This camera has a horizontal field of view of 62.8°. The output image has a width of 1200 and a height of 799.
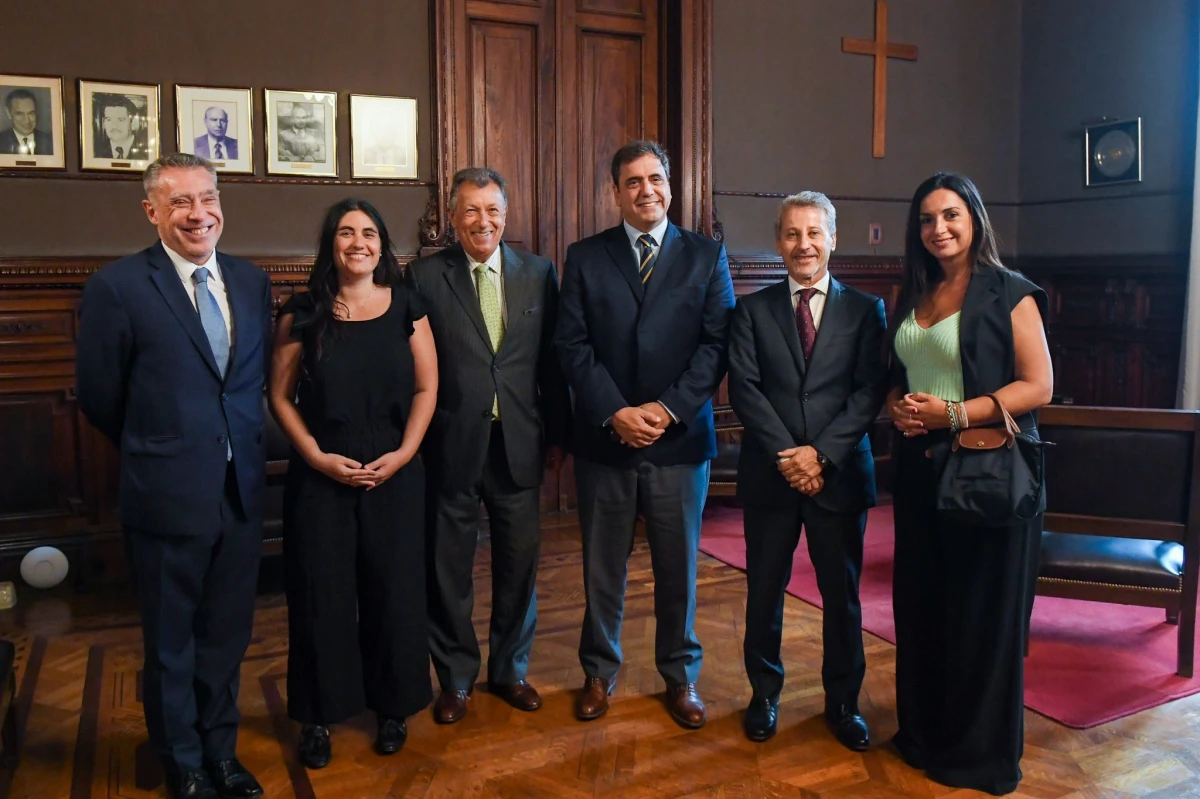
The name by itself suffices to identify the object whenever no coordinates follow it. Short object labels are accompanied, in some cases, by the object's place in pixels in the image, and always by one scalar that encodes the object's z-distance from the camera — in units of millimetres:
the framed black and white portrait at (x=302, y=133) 4664
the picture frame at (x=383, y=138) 4828
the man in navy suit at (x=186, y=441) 2316
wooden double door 5043
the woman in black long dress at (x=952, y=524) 2375
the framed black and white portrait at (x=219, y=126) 4492
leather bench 3150
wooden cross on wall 5945
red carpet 3006
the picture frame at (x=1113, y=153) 5660
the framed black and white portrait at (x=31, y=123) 4191
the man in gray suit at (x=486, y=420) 2805
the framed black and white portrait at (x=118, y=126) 4324
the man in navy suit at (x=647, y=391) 2779
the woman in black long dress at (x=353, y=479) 2574
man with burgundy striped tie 2645
